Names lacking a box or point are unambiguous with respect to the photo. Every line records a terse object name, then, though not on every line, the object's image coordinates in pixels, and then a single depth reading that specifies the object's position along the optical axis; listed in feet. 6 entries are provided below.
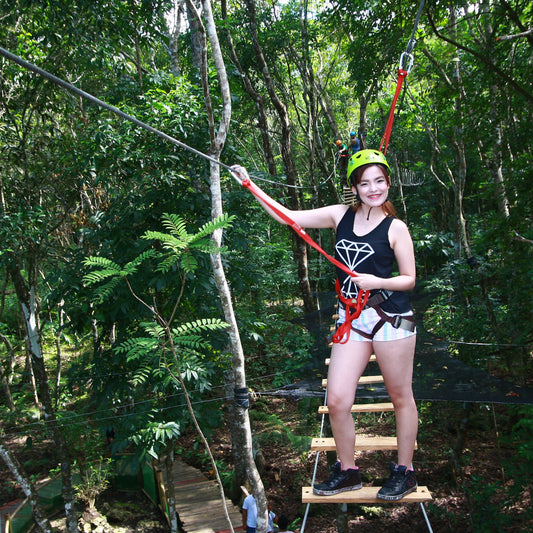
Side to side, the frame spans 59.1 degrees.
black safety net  11.23
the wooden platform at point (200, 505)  19.47
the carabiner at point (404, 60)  9.35
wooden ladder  6.61
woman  6.50
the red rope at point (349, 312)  6.57
